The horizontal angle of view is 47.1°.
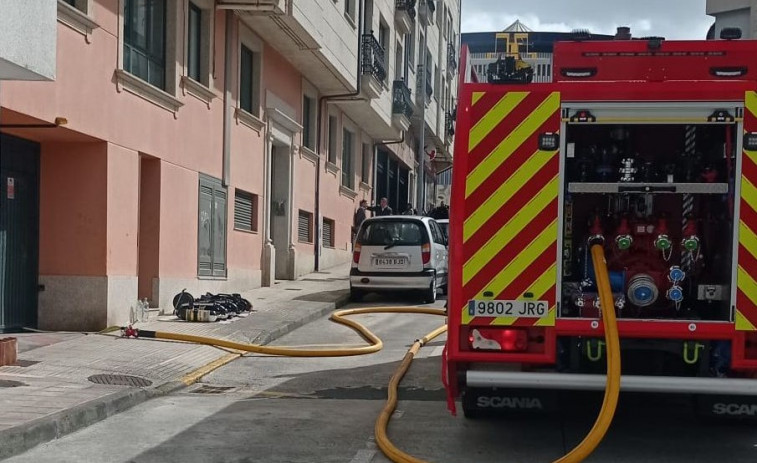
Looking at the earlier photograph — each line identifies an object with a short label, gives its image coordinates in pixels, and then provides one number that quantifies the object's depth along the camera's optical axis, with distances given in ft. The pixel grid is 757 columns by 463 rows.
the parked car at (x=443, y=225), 59.21
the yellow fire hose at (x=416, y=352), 16.61
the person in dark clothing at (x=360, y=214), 70.03
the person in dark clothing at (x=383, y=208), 71.33
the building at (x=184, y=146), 34.96
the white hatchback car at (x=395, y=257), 50.65
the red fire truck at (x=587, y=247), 17.20
